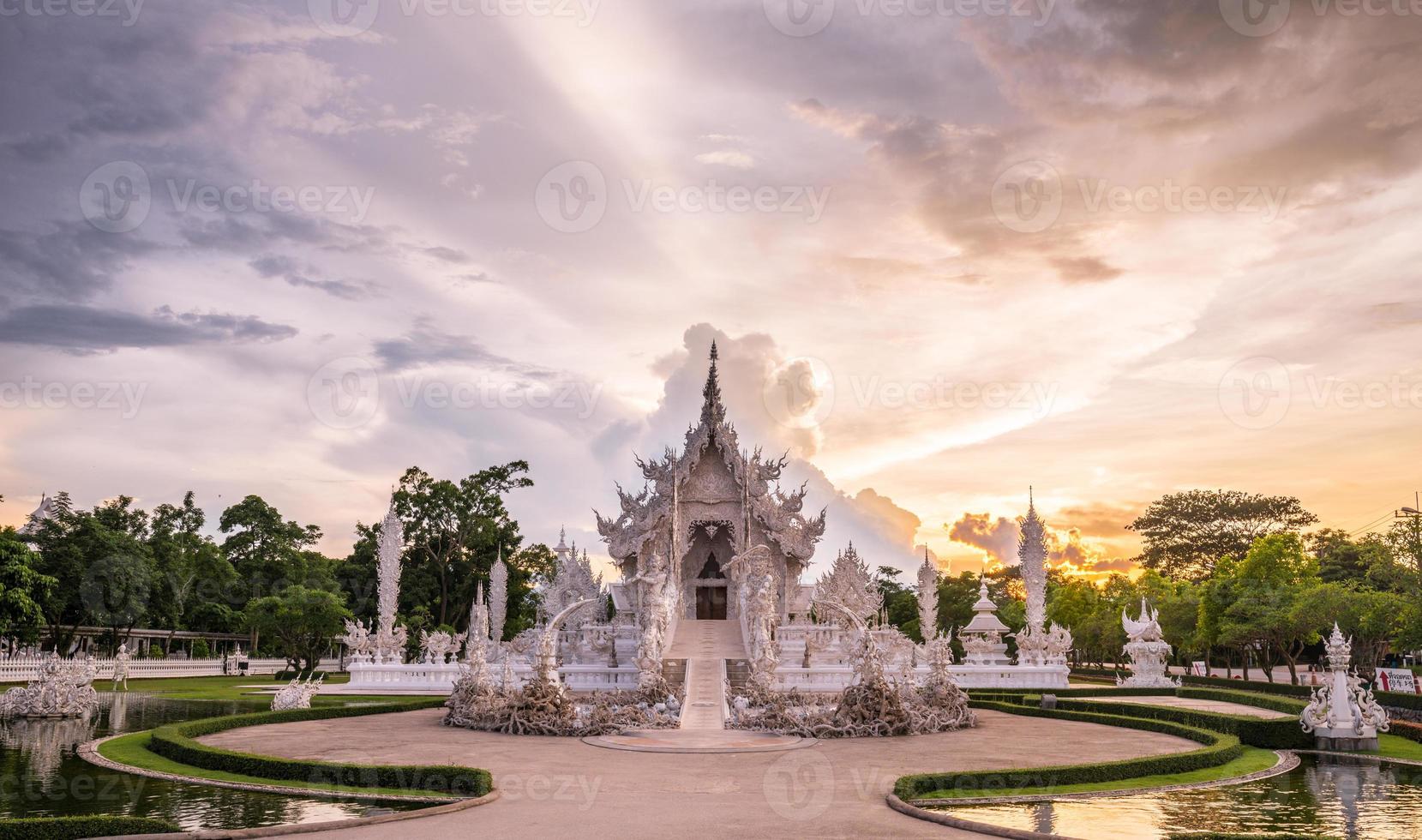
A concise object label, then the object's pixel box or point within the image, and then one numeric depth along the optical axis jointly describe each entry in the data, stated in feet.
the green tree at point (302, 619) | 136.77
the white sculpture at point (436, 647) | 104.17
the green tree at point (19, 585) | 100.63
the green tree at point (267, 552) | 204.03
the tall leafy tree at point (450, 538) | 188.75
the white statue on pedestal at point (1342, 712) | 59.26
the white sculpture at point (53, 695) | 74.43
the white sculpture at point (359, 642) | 102.58
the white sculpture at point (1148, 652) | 110.93
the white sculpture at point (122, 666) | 119.44
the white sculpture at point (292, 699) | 76.18
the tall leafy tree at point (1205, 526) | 231.30
